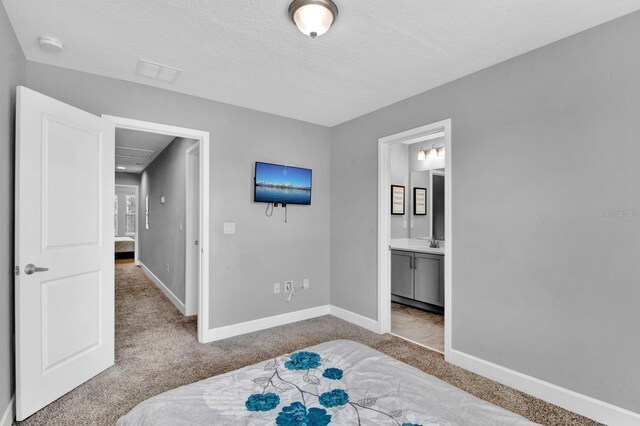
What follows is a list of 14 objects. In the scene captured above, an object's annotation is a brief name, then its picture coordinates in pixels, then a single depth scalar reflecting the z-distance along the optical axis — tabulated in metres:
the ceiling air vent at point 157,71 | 2.71
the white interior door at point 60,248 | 2.14
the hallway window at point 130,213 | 11.38
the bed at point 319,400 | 1.25
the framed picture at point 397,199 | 5.15
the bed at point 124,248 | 9.33
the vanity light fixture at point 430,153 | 4.92
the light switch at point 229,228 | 3.61
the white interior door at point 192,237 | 4.27
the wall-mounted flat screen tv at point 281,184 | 3.79
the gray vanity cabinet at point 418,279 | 4.32
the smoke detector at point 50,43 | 2.31
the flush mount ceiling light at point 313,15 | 1.89
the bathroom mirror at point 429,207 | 4.94
